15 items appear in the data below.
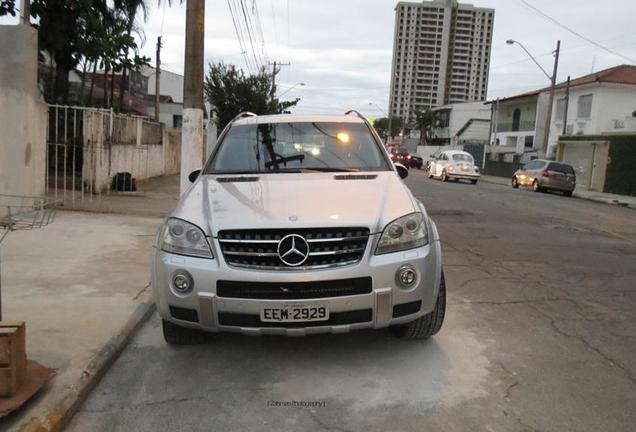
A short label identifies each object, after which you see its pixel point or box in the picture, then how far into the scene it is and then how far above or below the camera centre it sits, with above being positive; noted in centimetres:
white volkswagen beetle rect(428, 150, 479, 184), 2969 -56
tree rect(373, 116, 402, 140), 10362 +497
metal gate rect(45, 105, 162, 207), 1244 -47
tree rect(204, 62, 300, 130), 3581 +299
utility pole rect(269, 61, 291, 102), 4062 +360
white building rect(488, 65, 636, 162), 3831 +393
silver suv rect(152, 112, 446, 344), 376 -76
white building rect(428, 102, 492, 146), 6919 +401
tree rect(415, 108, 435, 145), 7694 +426
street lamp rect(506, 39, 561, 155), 3222 +448
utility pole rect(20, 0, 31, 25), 1000 +197
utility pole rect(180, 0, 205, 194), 945 +77
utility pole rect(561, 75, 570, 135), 3416 +281
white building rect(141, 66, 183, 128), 4997 +447
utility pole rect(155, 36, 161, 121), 3478 +415
